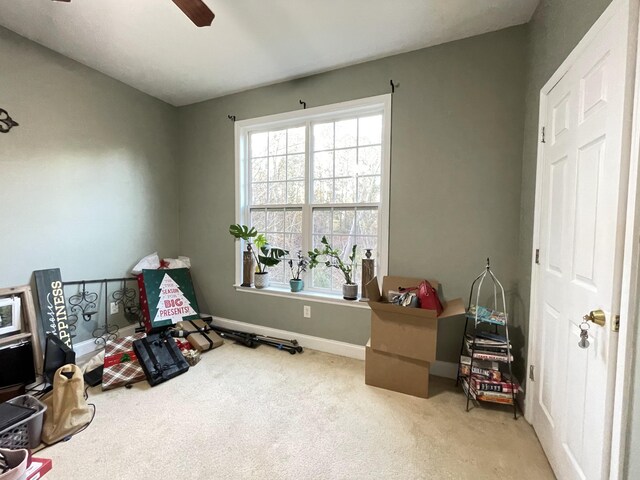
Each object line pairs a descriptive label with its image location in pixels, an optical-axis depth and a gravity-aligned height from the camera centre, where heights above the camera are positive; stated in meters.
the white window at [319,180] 2.54 +0.48
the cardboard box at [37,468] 1.25 -1.16
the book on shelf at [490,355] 1.80 -0.84
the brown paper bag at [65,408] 1.59 -1.13
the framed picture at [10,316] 2.06 -0.71
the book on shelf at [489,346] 1.83 -0.79
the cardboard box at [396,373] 1.99 -1.10
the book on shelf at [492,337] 1.85 -0.75
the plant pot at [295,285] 2.82 -0.60
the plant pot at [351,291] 2.56 -0.60
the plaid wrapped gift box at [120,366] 2.11 -1.15
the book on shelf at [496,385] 1.77 -1.02
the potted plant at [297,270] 2.82 -0.46
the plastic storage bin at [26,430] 1.40 -1.10
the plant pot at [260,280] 2.98 -0.59
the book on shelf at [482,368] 1.83 -0.96
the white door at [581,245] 0.98 -0.07
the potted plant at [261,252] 2.84 -0.28
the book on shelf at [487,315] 1.81 -0.59
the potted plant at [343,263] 2.56 -0.35
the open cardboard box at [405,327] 1.91 -0.72
